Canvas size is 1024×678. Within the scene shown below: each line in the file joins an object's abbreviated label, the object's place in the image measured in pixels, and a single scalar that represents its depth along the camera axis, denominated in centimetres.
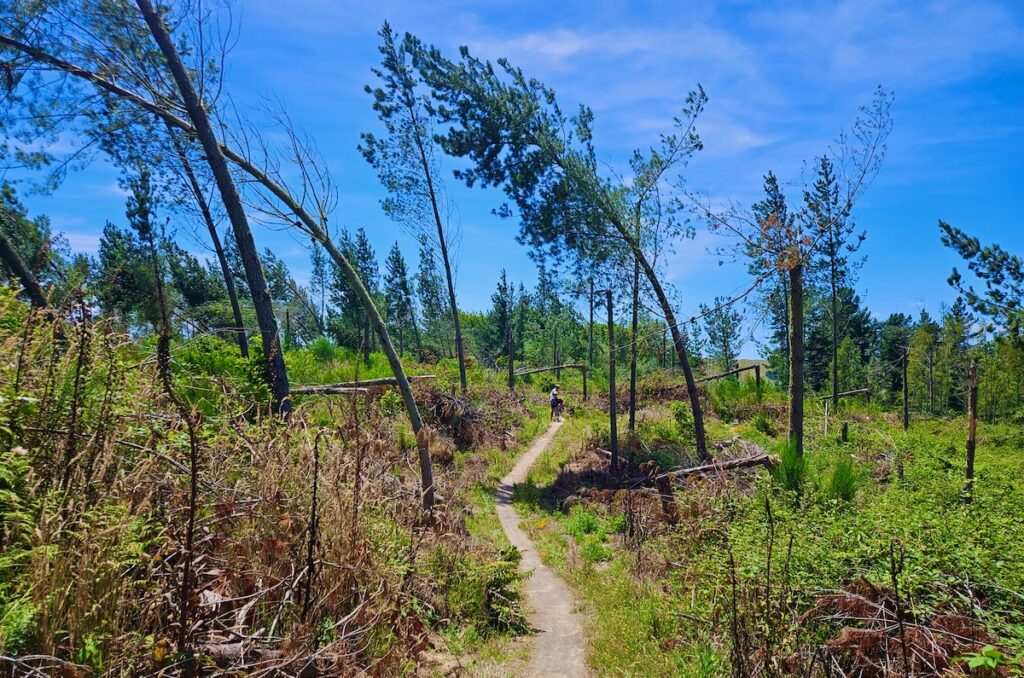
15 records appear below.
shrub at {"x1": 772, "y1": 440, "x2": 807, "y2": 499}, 697
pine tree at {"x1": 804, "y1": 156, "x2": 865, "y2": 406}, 2127
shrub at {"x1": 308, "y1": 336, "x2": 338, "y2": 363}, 1463
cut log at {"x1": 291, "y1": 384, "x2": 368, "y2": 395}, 868
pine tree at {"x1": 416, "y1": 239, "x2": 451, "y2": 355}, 3659
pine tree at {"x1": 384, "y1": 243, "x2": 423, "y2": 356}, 4216
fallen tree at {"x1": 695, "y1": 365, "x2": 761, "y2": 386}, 2109
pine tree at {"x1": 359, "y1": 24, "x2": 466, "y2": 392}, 1742
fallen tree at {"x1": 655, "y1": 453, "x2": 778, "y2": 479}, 903
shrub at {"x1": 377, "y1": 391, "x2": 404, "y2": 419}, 1279
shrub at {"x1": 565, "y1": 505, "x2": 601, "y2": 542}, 875
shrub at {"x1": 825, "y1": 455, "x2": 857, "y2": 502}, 657
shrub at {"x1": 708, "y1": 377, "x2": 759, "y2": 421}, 1939
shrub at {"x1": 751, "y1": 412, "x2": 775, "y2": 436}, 1666
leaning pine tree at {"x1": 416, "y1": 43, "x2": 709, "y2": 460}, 1218
